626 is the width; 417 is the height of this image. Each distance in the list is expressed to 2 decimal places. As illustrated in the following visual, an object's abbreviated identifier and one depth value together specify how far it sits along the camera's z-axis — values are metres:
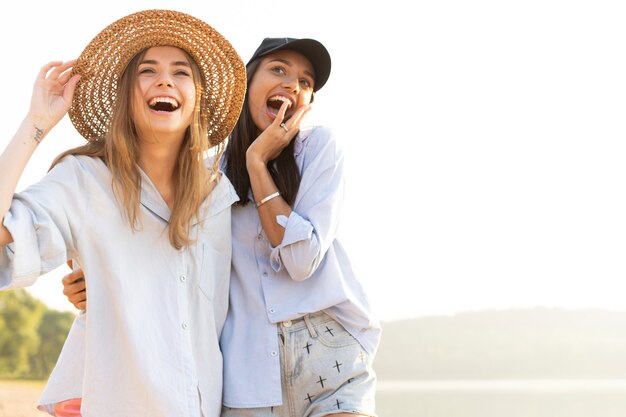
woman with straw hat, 2.72
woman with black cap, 3.03
